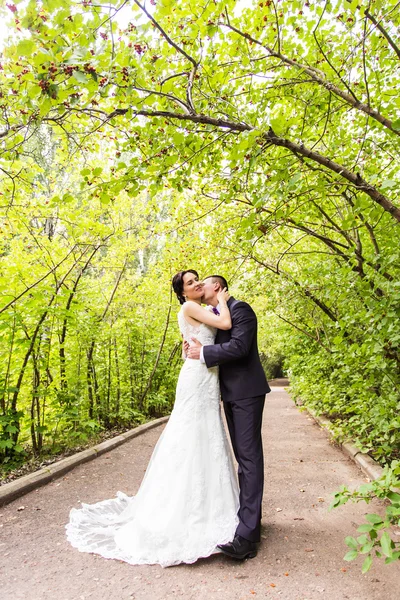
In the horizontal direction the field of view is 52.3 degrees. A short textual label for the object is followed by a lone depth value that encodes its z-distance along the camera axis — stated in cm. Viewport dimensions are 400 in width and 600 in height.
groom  303
